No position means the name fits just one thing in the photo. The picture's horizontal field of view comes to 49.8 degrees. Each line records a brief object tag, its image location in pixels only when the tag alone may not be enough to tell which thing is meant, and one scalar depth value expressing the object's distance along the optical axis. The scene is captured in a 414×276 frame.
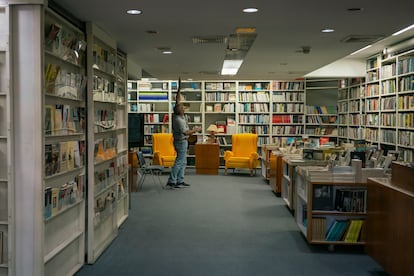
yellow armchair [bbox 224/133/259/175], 11.23
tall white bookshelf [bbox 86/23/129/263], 4.55
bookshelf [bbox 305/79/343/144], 12.75
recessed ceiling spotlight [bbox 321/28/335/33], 4.96
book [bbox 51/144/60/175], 3.67
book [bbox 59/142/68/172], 3.84
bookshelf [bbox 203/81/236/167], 12.92
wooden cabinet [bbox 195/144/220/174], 11.38
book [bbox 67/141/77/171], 4.02
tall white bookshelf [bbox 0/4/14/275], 3.30
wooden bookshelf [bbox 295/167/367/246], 4.93
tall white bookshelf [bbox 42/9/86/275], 3.59
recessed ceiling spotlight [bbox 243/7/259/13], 4.00
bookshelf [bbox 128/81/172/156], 12.95
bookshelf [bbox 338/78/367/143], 10.74
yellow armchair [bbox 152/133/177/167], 11.78
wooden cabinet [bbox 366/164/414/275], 3.45
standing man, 9.10
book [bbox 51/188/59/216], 3.70
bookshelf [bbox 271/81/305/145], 12.80
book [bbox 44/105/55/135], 3.52
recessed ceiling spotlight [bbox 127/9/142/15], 4.05
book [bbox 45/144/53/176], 3.53
